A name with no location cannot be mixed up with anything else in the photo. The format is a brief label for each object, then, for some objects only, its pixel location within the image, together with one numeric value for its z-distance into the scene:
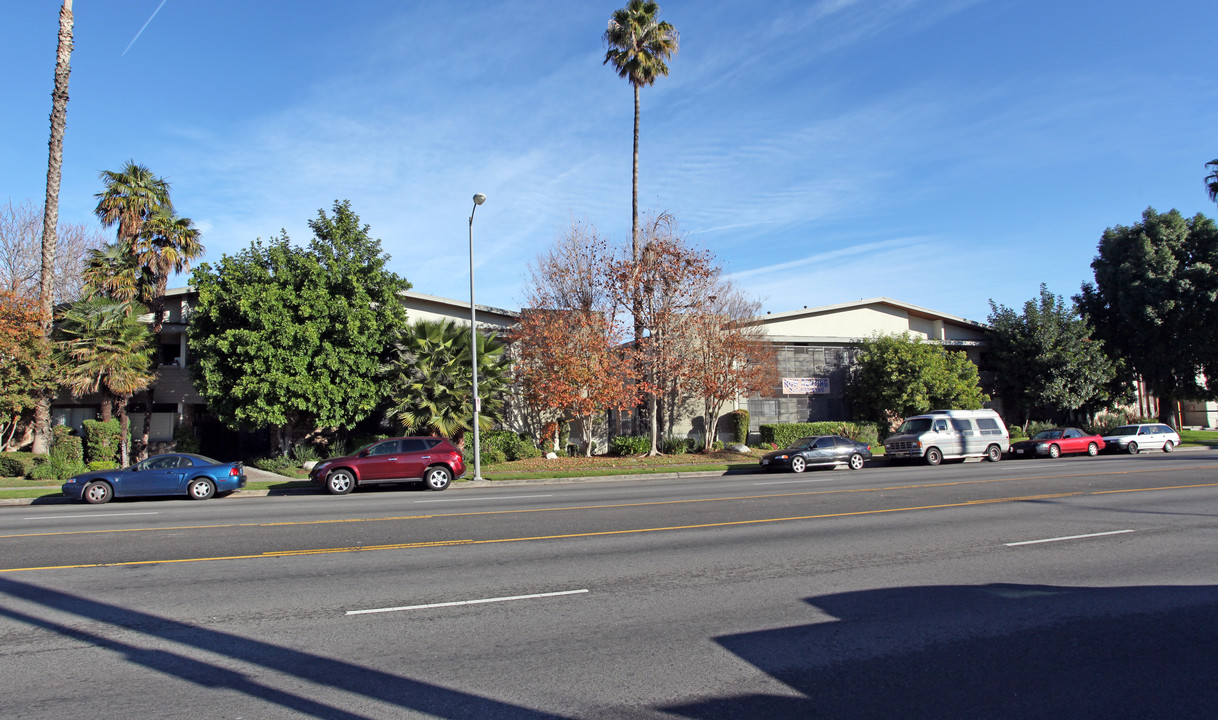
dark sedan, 24.72
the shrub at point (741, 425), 32.44
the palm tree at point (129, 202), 26.66
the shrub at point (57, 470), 23.58
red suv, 19.47
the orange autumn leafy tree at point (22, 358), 23.48
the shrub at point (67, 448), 24.85
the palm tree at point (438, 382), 25.20
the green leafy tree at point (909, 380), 32.53
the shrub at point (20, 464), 23.91
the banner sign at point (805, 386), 34.56
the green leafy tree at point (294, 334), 23.66
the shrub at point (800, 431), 32.69
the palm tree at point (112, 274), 25.95
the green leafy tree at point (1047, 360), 35.53
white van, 26.19
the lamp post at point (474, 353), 22.11
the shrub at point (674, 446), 29.69
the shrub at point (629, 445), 29.16
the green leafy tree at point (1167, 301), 36.59
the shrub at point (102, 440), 25.72
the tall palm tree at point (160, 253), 26.94
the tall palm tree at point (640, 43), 31.64
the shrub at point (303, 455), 26.14
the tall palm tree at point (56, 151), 24.67
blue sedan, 18.14
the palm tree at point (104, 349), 24.44
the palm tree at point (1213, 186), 42.53
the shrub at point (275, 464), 25.36
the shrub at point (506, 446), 27.28
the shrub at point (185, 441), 27.59
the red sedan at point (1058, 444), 28.66
